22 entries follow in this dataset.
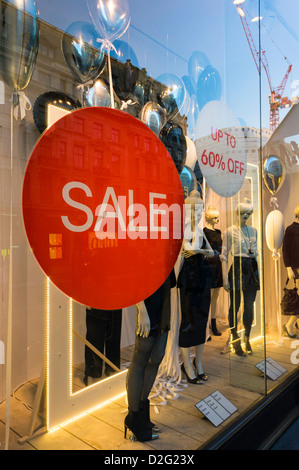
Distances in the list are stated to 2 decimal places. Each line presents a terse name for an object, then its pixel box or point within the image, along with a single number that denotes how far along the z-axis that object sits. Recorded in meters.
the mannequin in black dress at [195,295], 2.02
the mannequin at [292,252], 2.97
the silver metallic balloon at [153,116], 1.68
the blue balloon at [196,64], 2.05
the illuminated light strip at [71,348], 1.55
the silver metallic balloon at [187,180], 1.86
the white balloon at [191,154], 2.04
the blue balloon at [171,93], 1.90
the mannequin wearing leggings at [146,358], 1.47
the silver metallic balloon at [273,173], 2.77
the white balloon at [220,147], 2.22
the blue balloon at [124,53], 1.69
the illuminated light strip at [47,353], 1.45
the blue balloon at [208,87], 2.23
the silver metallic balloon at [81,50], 1.40
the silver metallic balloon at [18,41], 1.14
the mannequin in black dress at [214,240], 2.41
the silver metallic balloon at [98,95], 1.55
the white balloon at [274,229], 2.77
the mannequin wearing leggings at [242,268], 2.35
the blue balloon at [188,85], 2.03
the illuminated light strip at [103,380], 1.59
